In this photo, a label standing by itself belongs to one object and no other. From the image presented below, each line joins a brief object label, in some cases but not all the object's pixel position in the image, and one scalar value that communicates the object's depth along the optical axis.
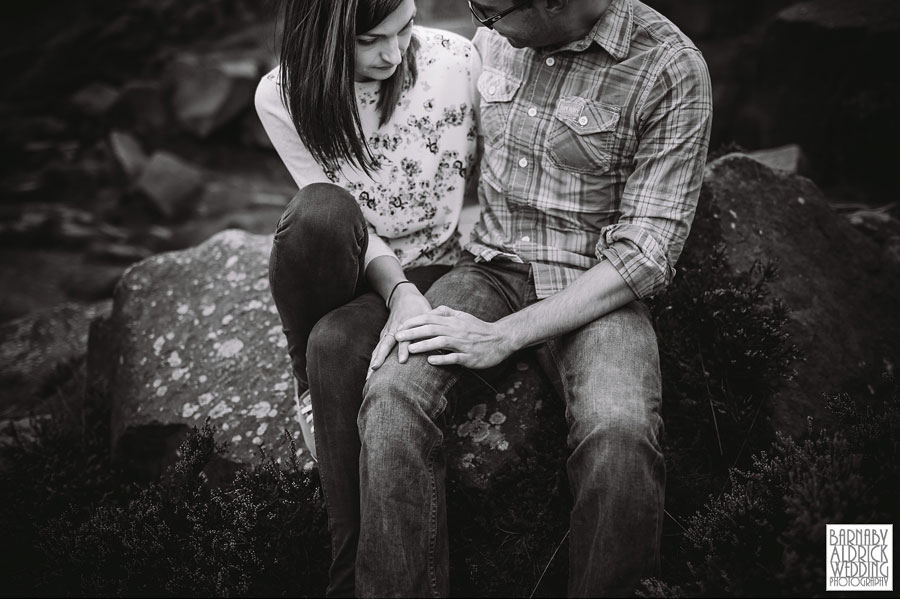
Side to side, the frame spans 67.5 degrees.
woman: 2.18
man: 1.88
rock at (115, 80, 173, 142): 7.74
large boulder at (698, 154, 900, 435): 2.57
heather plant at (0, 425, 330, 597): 2.37
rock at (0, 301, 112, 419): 3.97
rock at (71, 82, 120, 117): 7.74
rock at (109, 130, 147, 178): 7.12
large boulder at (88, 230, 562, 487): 2.49
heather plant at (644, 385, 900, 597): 1.73
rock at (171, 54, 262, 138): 7.50
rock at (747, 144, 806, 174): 3.69
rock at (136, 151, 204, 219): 6.65
